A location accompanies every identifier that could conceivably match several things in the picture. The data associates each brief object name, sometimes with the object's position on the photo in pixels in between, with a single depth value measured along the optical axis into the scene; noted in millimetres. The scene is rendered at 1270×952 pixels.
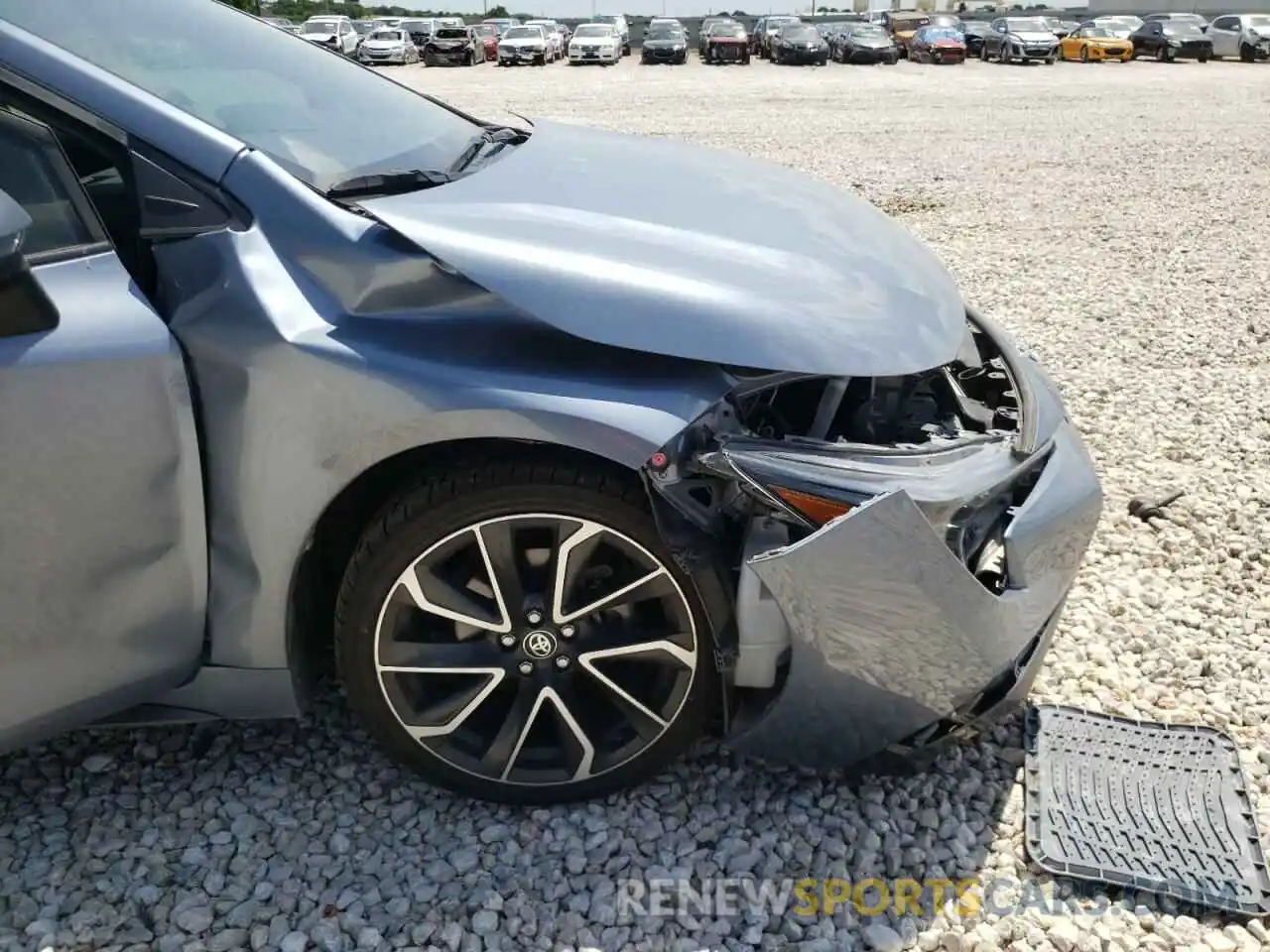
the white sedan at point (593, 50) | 32438
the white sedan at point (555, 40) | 35438
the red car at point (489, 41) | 36094
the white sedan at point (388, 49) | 32031
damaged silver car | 1915
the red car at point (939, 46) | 31375
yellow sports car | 30578
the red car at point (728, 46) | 32469
